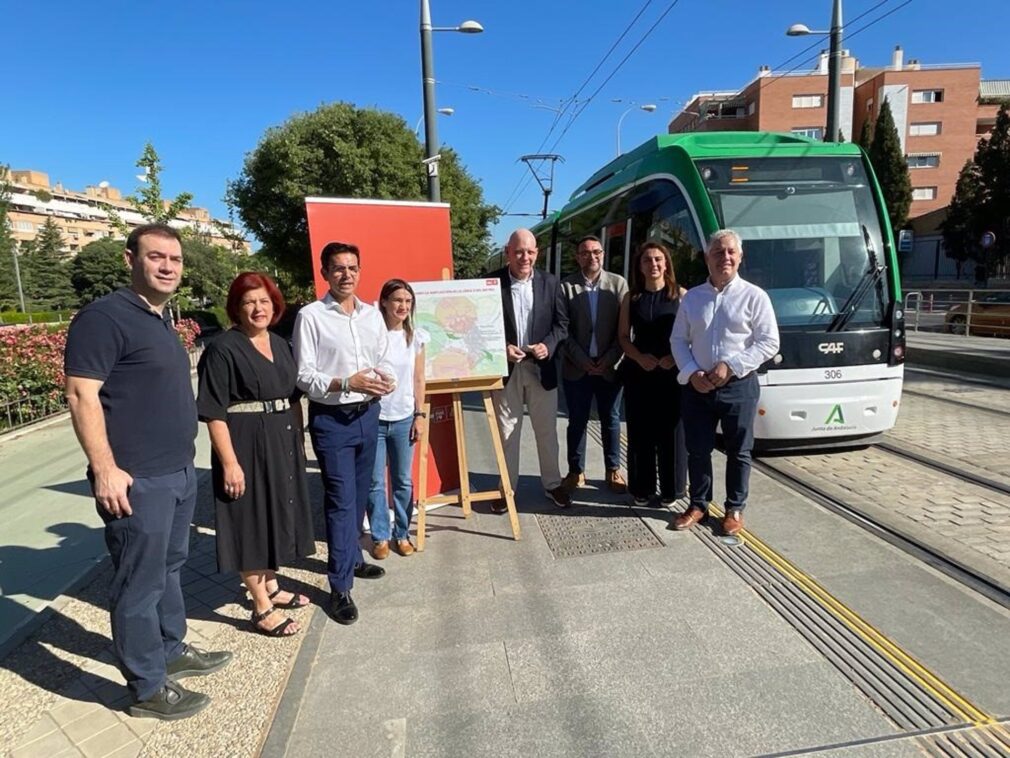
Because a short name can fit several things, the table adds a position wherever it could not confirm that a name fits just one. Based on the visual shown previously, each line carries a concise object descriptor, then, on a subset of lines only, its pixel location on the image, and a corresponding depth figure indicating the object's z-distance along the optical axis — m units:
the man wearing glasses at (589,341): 4.83
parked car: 14.43
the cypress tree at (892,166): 42.06
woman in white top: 3.95
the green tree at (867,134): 44.62
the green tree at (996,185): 34.59
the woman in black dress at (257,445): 3.03
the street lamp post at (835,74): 11.06
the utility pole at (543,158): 22.12
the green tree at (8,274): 38.92
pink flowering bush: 8.34
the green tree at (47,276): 58.03
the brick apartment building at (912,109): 47.81
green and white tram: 5.50
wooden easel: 4.35
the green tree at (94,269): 57.92
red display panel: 4.38
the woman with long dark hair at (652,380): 4.62
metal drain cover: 4.22
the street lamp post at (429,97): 10.09
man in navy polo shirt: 2.37
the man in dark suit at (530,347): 4.57
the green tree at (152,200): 14.12
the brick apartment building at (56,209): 94.31
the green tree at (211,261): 49.48
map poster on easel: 4.27
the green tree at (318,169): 21.98
